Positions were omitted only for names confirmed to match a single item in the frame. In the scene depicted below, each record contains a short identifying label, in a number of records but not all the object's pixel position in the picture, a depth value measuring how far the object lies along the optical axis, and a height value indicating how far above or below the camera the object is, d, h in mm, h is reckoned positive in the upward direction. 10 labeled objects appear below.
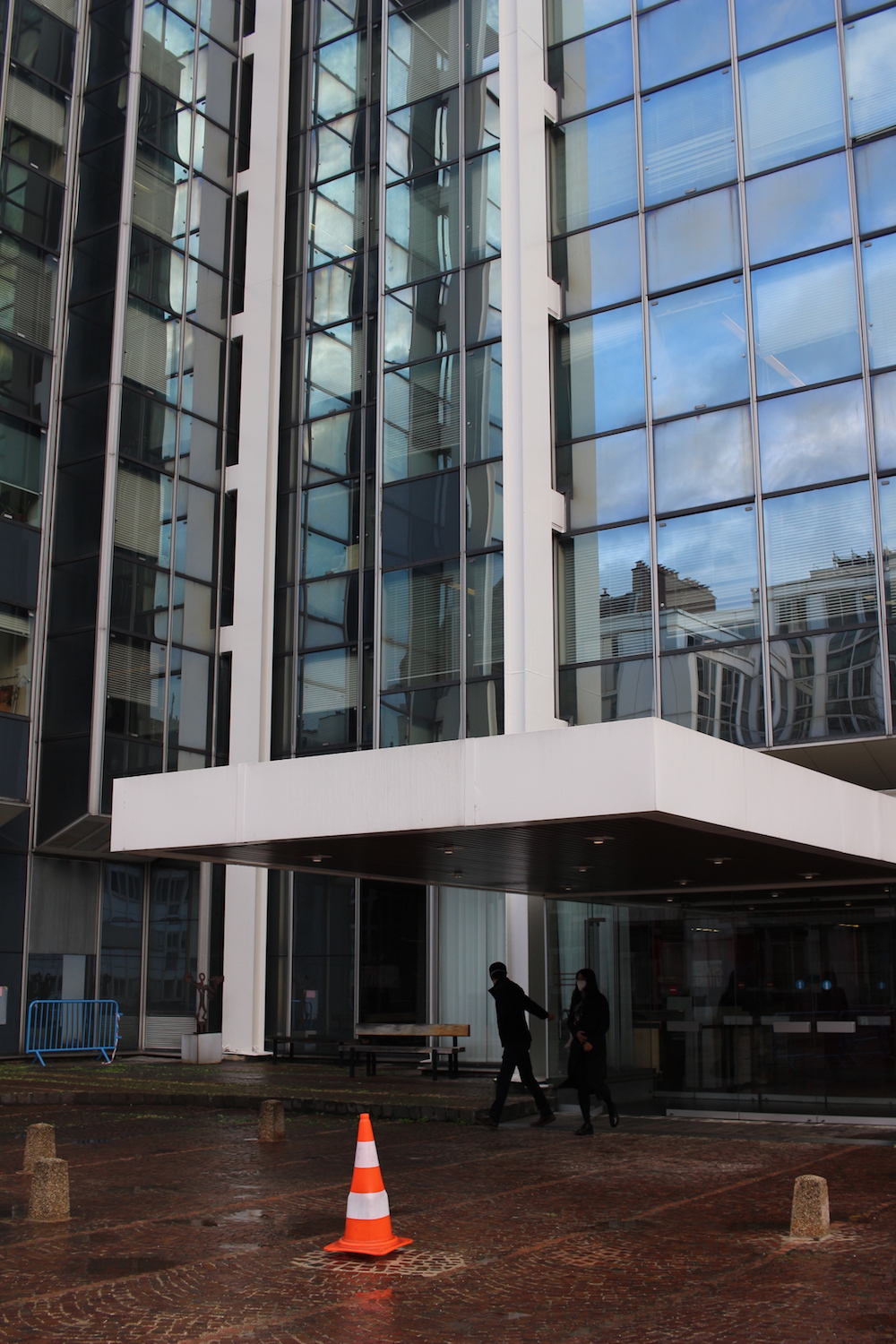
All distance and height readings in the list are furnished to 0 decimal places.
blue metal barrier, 24516 -1894
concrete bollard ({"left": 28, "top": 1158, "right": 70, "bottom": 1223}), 8992 -1874
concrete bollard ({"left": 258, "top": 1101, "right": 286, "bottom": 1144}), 13250 -2008
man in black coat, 14502 -1121
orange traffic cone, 7988 -1791
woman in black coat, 14484 -1319
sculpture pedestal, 24531 -2281
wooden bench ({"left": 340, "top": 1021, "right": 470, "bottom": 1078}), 20031 -1892
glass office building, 16922 +7939
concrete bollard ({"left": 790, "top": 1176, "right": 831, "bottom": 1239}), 8445 -1859
